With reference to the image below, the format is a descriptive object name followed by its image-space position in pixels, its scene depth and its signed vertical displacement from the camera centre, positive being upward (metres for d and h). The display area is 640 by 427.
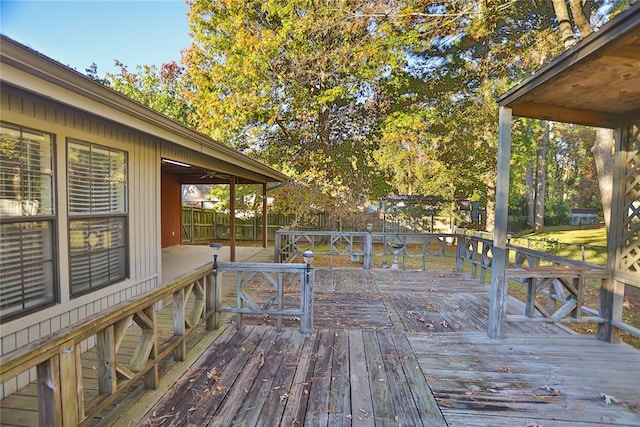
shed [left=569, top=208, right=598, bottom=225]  23.00 -0.78
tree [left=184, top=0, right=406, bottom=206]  9.66 +4.24
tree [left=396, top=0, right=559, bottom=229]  8.88 +4.63
